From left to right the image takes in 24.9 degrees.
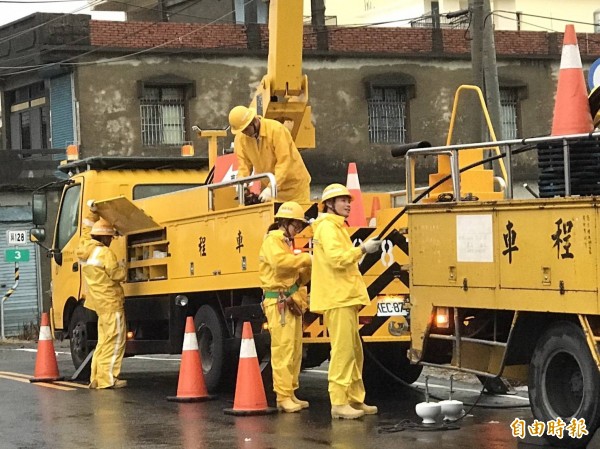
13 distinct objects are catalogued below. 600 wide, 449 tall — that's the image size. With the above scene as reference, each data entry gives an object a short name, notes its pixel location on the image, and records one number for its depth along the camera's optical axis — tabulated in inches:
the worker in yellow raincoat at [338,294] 467.5
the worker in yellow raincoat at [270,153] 556.4
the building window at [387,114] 1454.2
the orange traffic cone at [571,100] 418.9
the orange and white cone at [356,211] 554.6
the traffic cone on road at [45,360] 657.0
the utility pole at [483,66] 756.0
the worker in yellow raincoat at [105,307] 617.3
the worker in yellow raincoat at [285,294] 493.0
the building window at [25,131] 1471.9
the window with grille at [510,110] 1503.4
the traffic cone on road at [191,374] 547.2
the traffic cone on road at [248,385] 496.1
